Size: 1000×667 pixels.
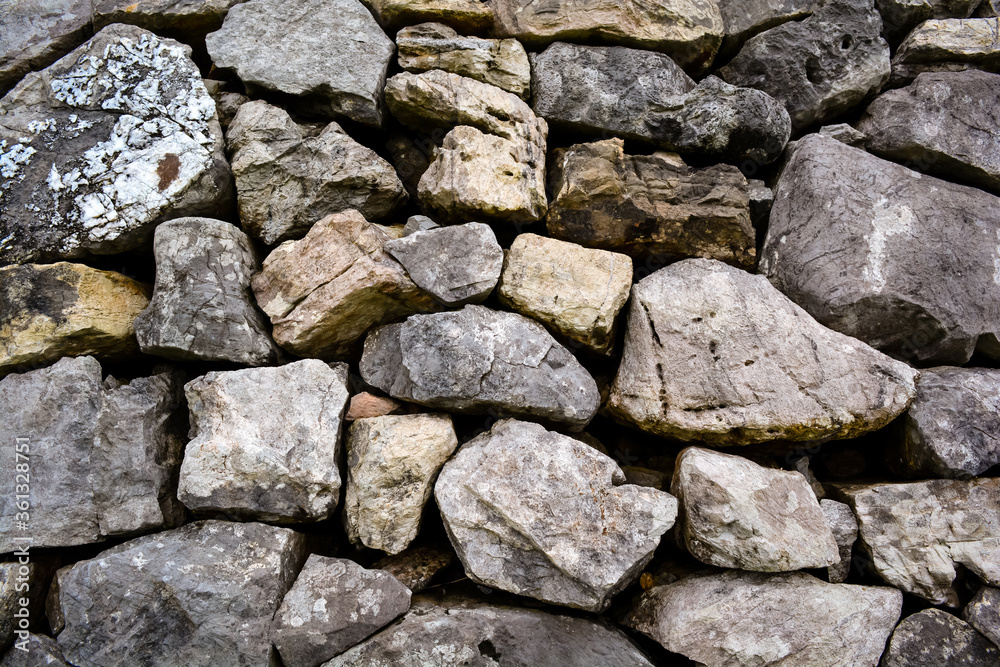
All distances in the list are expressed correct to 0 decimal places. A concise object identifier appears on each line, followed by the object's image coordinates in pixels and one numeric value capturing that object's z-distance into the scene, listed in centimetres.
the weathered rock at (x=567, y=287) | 221
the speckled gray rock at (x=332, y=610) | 187
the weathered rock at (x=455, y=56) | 250
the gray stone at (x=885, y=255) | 229
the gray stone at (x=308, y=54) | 240
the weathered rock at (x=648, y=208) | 234
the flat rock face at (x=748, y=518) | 193
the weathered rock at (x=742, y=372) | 211
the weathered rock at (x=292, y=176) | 232
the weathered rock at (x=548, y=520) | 188
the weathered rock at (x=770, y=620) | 192
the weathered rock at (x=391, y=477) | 198
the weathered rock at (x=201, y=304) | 209
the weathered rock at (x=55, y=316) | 212
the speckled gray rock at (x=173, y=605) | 188
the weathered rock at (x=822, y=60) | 267
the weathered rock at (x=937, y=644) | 196
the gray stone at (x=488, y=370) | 204
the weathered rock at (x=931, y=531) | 204
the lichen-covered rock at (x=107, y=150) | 221
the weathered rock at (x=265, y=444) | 197
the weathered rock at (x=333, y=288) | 213
